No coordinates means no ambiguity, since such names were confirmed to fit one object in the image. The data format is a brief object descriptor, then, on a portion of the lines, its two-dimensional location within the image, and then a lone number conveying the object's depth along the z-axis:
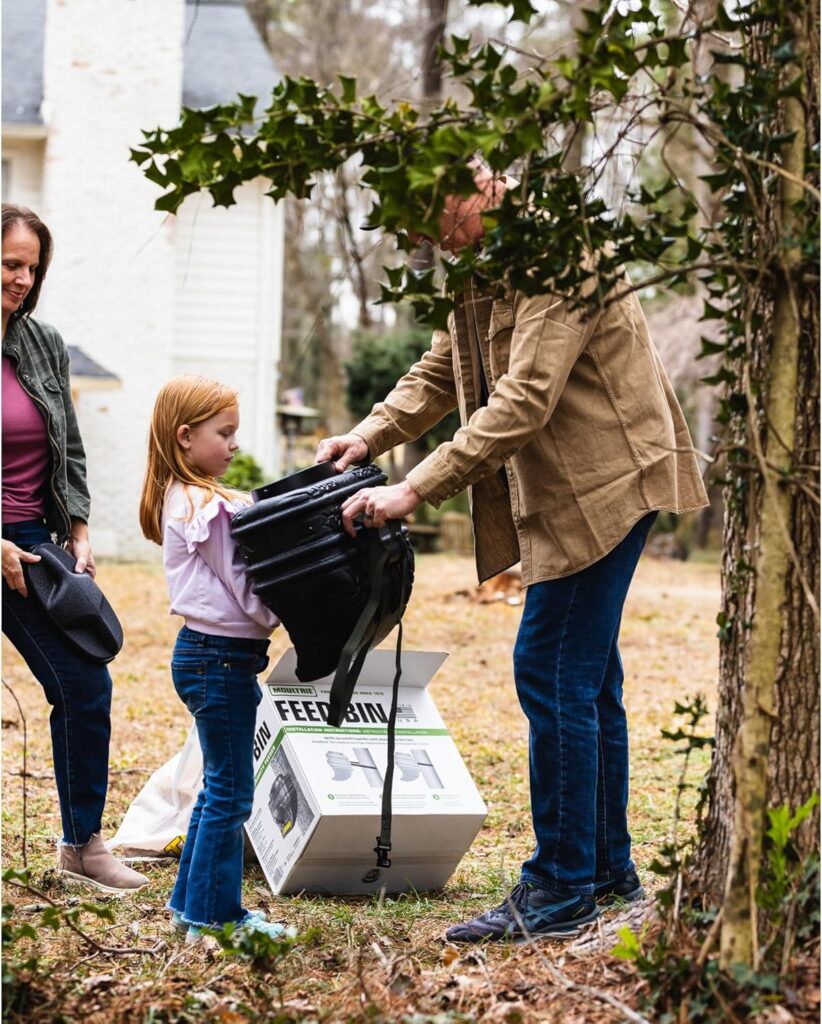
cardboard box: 3.97
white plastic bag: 4.53
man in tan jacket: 3.42
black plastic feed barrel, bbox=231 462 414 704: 3.34
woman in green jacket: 3.98
